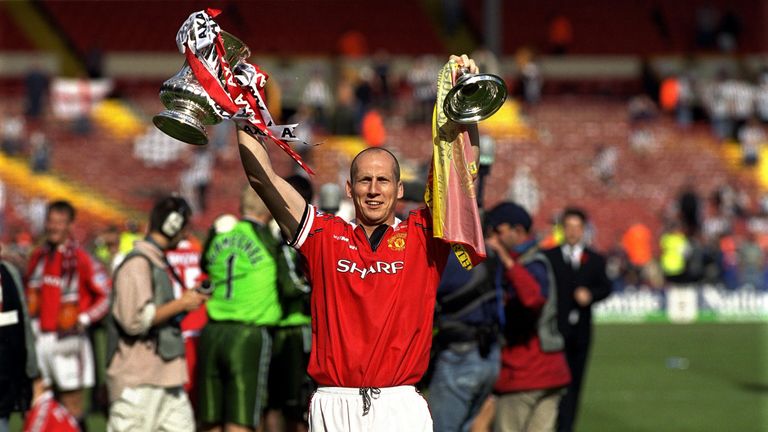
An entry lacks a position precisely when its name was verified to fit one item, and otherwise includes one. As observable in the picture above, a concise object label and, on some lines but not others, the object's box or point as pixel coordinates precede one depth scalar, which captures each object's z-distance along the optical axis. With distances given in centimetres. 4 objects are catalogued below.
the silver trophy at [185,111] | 1010
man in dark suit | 1975
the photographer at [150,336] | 1614
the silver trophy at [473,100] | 1025
